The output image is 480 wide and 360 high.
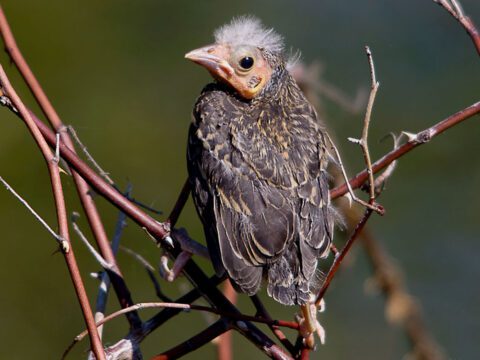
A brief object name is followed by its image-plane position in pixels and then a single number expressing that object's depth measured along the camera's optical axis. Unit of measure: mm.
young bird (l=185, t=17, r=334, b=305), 5262
